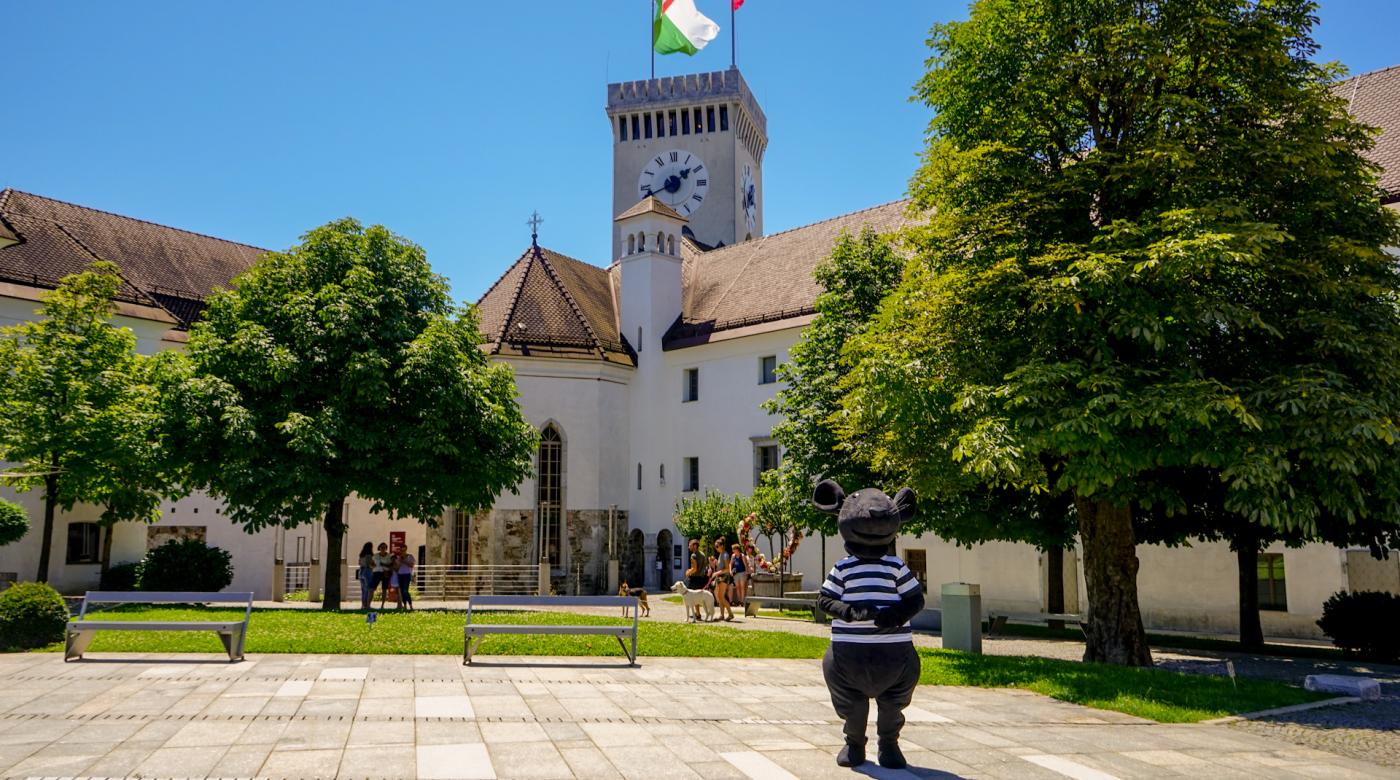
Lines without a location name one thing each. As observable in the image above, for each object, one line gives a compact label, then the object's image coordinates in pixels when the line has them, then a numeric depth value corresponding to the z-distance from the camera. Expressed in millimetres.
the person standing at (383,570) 26500
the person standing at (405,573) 26578
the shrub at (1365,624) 18781
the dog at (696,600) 22625
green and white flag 58562
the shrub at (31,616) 14398
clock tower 71875
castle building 32875
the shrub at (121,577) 30234
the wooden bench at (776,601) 25125
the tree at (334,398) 23500
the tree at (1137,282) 12977
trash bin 16969
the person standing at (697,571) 28250
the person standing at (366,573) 26589
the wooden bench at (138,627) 12805
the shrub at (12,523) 27109
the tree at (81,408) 25750
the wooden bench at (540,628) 13375
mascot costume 7793
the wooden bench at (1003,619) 22286
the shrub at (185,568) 28672
